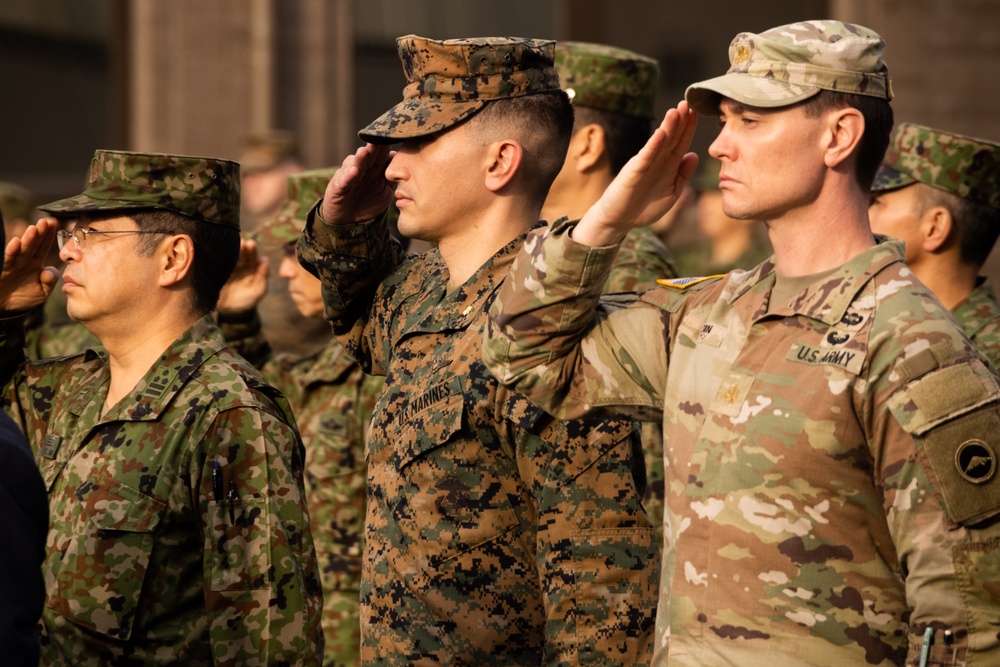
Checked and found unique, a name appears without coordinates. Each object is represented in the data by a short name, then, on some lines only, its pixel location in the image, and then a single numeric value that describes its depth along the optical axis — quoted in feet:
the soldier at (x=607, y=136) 31.81
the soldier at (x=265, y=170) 64.30
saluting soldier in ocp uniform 16.80
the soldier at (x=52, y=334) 41.91
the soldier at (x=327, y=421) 34.78
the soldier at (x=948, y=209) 32.58
